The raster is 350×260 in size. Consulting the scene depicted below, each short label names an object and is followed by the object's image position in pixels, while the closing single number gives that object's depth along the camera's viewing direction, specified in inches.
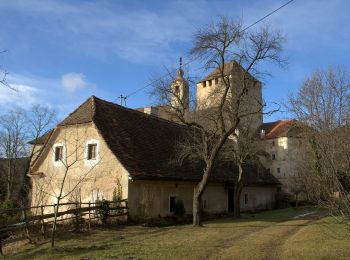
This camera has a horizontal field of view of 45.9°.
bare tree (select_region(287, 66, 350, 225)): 378.6
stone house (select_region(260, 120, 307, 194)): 2260.1
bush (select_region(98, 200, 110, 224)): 840.9
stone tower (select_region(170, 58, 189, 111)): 918.9
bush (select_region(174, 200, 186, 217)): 1043.3
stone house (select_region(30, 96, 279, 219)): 952.3
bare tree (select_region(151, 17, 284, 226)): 862.5
